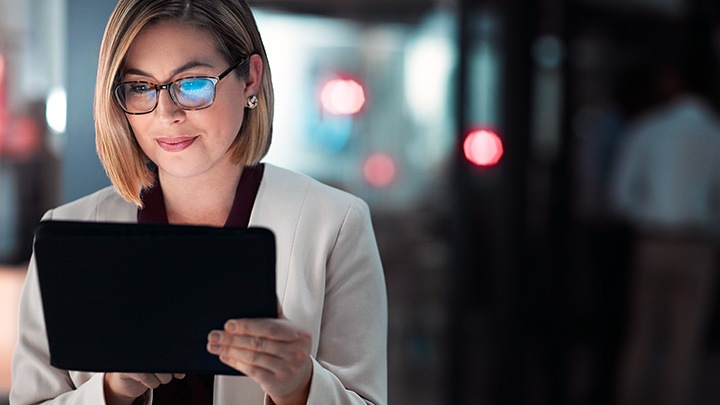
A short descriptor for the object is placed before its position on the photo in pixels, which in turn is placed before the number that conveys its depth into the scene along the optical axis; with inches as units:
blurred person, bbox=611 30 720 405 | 189.9
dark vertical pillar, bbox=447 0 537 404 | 180.2
